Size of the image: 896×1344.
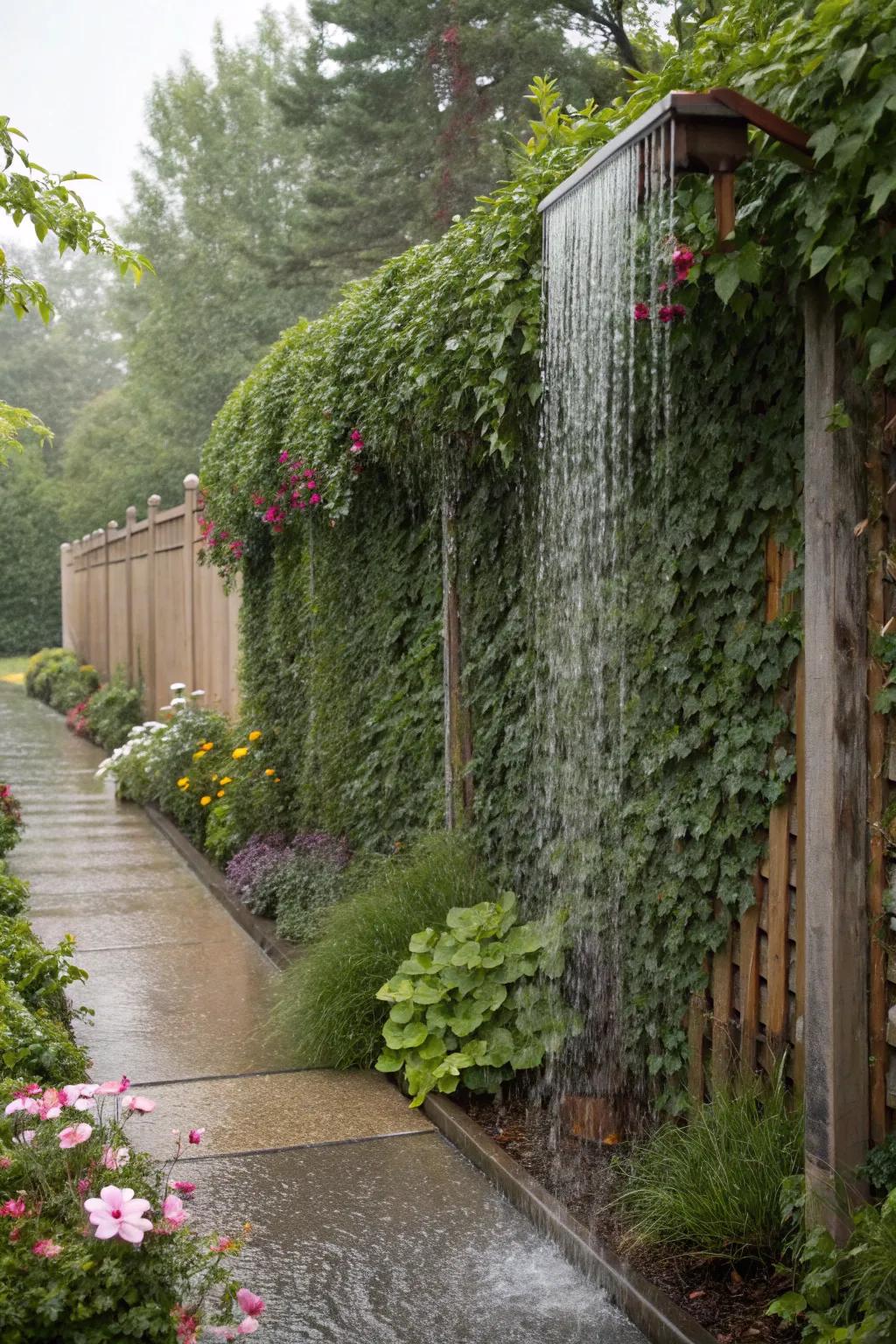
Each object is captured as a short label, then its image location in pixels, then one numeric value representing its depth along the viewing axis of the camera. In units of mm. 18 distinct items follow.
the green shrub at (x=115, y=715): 17141
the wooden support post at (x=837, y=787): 3062
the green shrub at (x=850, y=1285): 2691
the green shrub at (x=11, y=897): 6141
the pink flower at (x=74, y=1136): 2783
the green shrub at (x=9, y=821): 8791
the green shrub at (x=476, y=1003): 4602
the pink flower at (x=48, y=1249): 2520
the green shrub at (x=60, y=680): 23328
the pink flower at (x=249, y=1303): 2611
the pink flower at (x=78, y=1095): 3018
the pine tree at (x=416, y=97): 16609
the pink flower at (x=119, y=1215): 2504
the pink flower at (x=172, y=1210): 2709
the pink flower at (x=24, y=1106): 2979
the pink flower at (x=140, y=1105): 2951
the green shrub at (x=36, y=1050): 3752
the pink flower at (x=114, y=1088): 2996
